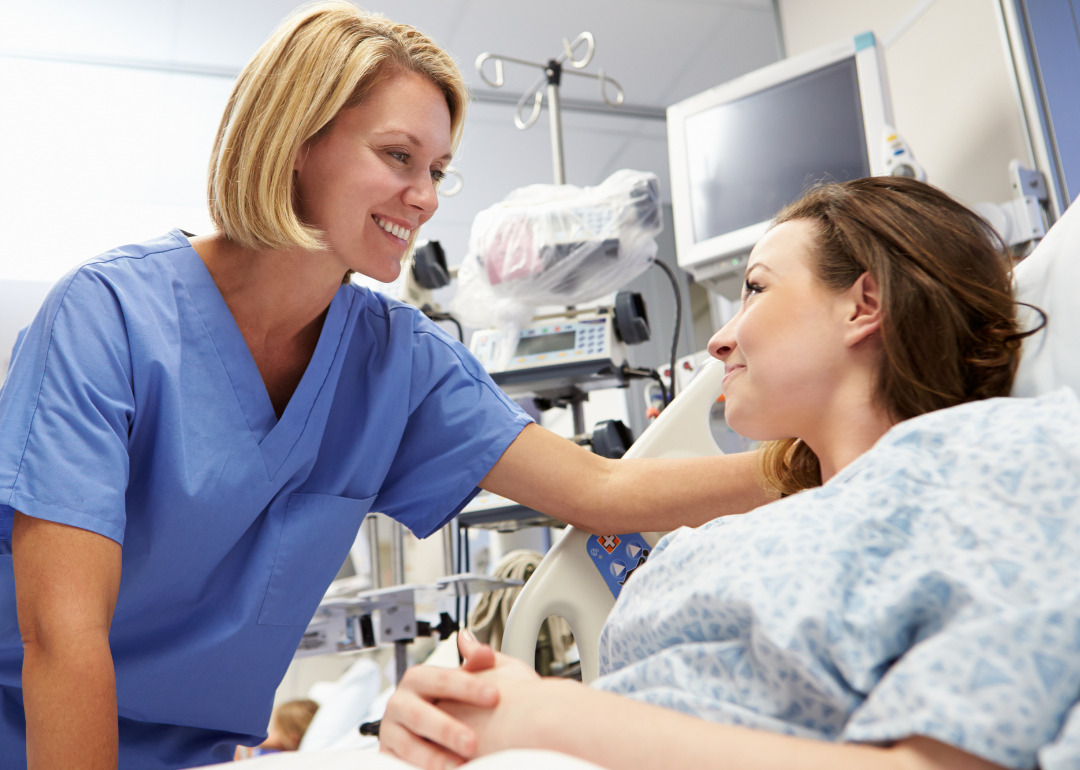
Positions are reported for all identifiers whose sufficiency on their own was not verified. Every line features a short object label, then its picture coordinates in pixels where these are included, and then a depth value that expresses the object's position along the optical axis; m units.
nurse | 0.87
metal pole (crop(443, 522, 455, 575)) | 2.24
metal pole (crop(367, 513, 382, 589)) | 2.26
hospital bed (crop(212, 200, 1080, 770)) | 0.63
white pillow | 0.83
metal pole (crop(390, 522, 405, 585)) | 2.31
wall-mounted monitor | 2.09
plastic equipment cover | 1.89
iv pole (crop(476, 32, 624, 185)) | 2.37
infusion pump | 1.92
